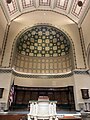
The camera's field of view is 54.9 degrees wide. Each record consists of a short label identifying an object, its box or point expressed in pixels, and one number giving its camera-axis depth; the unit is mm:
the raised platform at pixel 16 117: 4181
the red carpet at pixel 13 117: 4248
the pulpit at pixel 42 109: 3881
